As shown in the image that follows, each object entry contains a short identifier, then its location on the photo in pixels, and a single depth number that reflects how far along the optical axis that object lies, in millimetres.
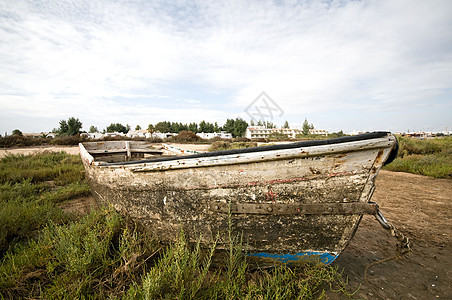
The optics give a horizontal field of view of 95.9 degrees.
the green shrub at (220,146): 20059
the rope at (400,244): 1946
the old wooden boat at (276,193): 1904
